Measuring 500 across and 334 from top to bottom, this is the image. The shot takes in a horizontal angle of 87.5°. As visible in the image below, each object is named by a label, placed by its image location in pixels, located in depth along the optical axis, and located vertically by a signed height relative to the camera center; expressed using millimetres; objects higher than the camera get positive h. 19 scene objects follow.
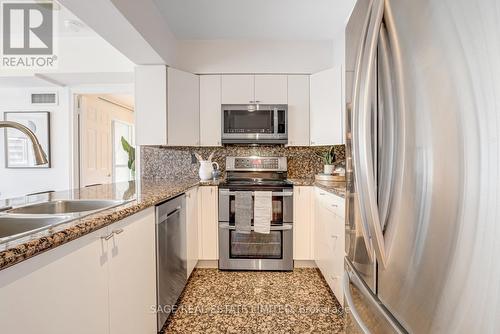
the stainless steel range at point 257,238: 2615 -767
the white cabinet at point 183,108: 2770 +581
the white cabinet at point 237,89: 2984 +830
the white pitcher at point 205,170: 2982 -100
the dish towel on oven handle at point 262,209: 2576 -469
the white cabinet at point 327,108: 2662 +581
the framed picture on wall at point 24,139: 3201 +275
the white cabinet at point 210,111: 2996 +579
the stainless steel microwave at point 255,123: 2906 +431
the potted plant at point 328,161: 2865 +11
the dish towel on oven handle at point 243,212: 2586 -501
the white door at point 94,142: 3306 +252
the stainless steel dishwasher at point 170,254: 1581 -638
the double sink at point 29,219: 1006 -243
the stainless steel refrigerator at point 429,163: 448 -1
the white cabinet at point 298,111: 2982 +575
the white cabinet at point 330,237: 1881 -620
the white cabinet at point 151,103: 2713 +603
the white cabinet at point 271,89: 2979 +832
